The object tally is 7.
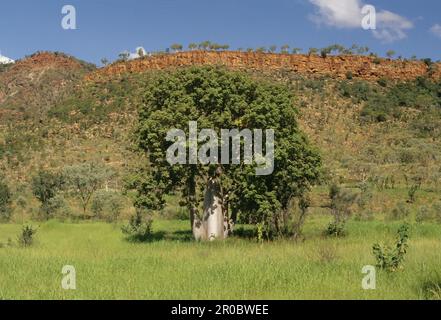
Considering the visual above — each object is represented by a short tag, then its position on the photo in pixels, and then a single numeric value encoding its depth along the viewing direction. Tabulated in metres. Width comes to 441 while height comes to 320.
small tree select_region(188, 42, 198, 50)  90.31
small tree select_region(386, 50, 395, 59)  86.88
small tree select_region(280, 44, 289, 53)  87.76
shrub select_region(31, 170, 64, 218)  40.50
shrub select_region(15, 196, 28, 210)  42.32
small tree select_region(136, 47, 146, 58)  91.69
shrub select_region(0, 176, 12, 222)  33.69
